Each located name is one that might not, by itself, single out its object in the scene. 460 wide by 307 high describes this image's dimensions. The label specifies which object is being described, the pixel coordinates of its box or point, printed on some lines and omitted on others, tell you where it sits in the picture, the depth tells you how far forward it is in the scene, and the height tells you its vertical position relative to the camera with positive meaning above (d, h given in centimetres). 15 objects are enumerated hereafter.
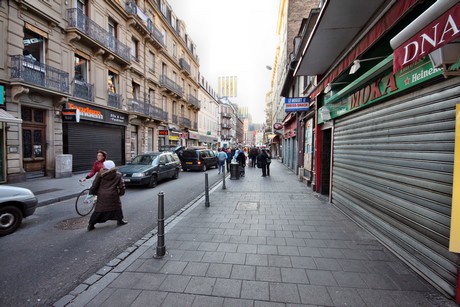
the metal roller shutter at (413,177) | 271 -45
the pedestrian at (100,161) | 553 -40
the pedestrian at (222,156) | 1413 -61
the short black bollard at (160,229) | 351 -133
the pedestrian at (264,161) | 1359 -88
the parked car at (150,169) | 945 -110
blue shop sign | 990 +196
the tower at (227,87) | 8838 +2381
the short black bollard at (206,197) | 660 -151
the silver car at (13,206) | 453 -134
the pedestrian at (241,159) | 1387 -79
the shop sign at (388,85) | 302 +110
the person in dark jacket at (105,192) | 481 -103
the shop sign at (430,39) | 210 +118
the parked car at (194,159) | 1664 -98
